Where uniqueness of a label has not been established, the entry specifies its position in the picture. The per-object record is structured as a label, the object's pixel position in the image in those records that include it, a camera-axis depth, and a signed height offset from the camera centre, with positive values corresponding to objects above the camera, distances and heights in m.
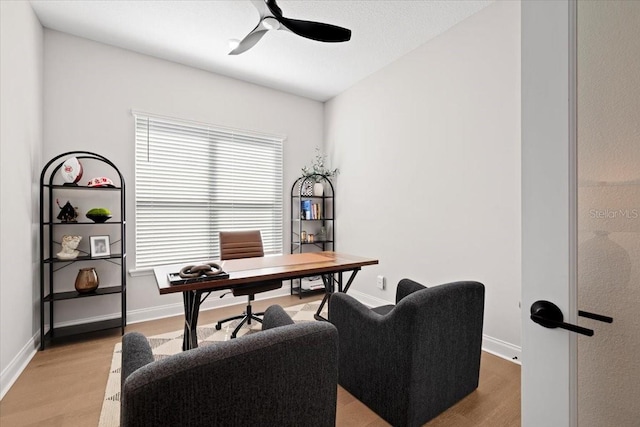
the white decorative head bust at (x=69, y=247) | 2.55 -0.31
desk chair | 2.85 -0.37
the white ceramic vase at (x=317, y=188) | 4.16 +0.35
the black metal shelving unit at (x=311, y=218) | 4.07 -0.08
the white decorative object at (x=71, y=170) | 2.56 +0.38
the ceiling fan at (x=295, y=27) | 1.96 +1.33
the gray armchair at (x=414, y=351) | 1.44 -0.76
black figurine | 2.58 -0.01
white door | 0.72 +0.02
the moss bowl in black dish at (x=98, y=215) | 2.65 -0.02
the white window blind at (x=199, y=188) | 3.18 +0.30
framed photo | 2.73 -0.32
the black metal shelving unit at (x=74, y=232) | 2.53 -0.27
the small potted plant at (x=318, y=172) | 4.16 +0.59
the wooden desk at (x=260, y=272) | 1.83 -0.43
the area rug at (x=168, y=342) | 1.68 -1.15
